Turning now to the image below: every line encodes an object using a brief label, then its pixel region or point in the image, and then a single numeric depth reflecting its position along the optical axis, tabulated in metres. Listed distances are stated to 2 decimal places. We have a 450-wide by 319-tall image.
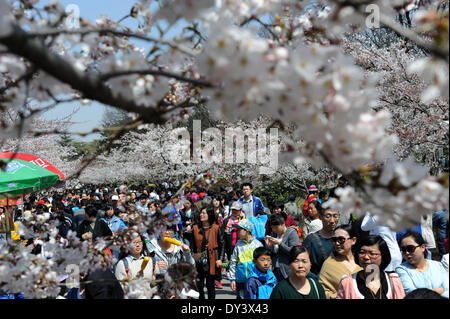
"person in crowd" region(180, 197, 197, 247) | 7.52
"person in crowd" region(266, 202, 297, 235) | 7.36
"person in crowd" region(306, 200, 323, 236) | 6.50
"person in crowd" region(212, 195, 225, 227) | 10.35
